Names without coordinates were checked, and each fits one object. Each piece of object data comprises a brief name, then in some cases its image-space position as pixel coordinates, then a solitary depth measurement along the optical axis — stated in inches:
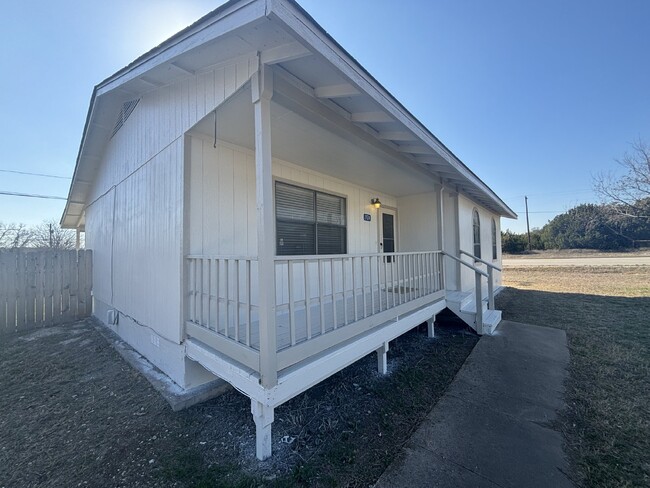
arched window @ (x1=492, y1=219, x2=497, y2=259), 436.9
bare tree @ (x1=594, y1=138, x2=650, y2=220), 590.6
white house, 88.2
